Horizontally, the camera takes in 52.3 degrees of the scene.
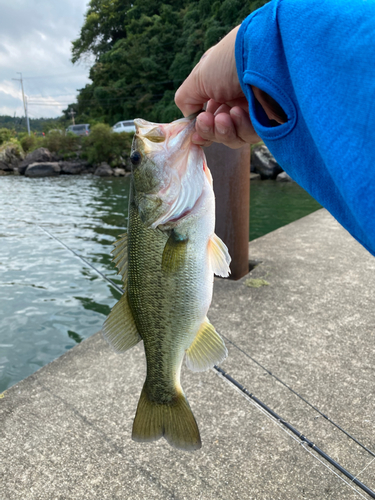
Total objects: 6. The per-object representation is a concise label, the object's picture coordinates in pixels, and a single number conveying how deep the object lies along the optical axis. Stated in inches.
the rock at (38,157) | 1339.8
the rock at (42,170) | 1240.8
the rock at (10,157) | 1395.2
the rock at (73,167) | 1298.0
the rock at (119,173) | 1209.2
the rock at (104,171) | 1213.1
